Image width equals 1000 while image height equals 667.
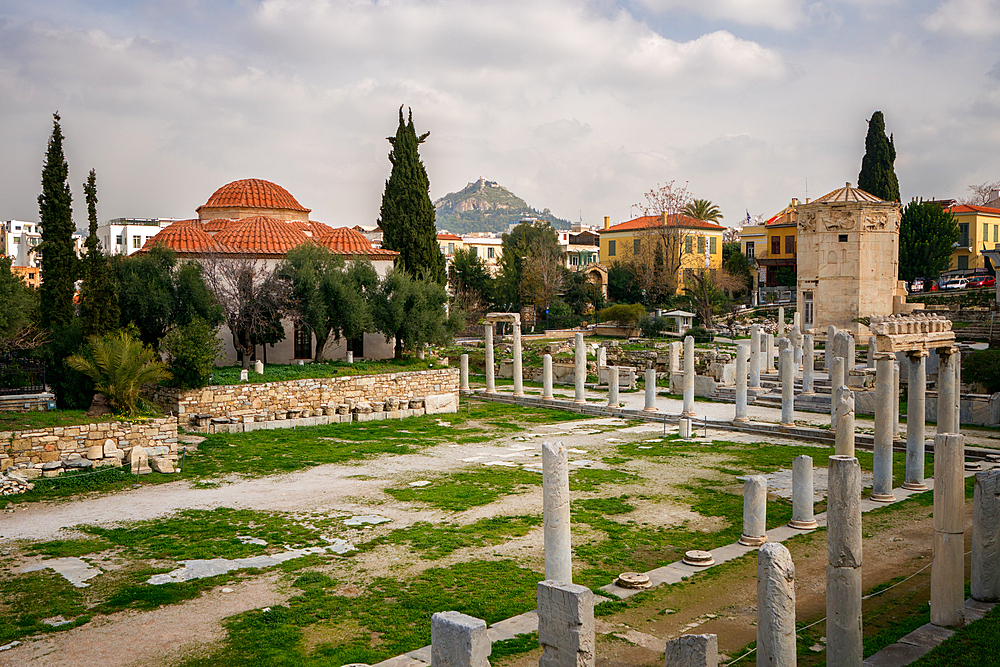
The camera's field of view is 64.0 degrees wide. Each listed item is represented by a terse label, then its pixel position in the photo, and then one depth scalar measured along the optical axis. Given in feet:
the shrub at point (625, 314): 144.21
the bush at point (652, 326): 137.39
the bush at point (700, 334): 131.44
